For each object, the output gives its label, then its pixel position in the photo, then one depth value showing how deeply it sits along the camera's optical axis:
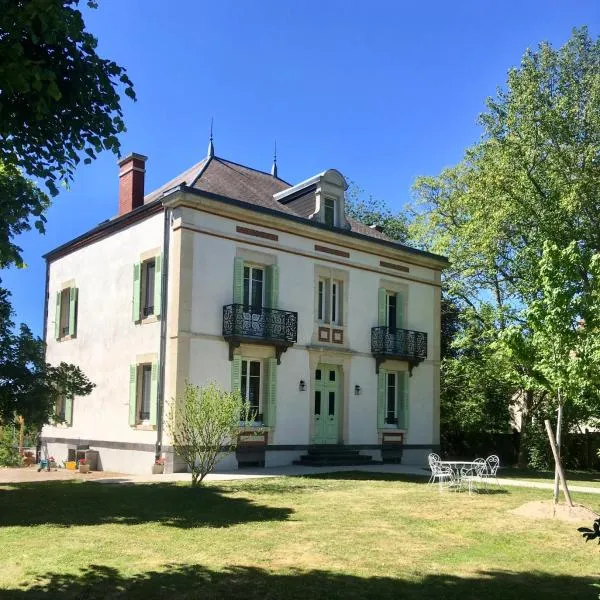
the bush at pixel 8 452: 21.05
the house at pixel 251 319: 18.45
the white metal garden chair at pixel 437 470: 14.26
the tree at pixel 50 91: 4.72
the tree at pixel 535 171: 22.08
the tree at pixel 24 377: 11.91
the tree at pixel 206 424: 13.54
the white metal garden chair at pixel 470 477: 14.00
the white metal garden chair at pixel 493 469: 15.27
